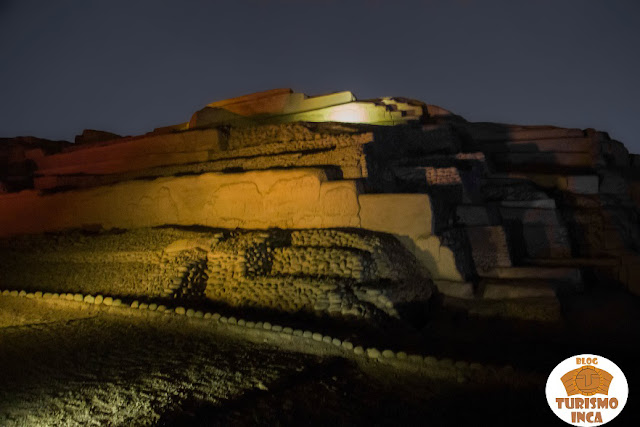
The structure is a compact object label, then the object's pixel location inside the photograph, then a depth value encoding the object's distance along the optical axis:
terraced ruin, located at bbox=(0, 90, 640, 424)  6.70
